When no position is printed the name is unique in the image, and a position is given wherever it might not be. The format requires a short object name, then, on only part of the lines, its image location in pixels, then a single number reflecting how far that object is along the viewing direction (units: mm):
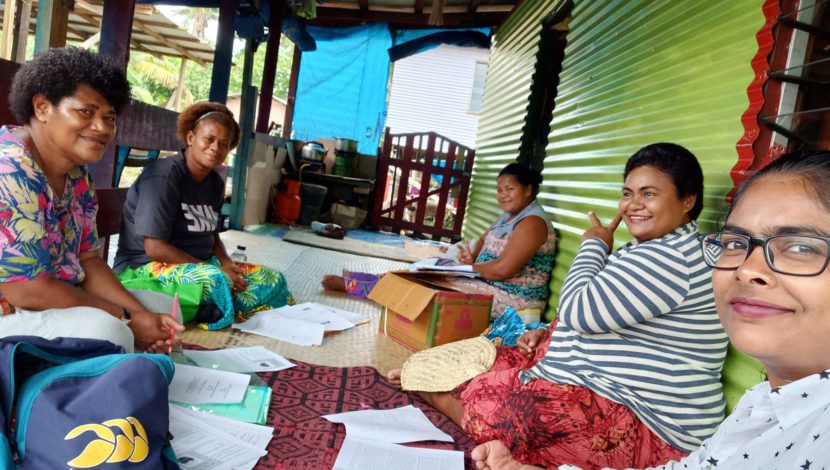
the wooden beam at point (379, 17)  7938
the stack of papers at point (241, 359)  2291
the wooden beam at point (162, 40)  7183
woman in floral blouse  1619
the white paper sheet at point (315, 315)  3184
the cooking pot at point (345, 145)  8250
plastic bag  2682
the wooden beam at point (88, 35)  6898
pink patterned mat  1749
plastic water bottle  4277
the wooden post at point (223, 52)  5328
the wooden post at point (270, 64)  6707
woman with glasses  769
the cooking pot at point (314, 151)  8156
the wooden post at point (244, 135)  6133
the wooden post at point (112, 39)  3055
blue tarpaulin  8266
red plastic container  7789
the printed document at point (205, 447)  1544
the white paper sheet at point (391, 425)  1882
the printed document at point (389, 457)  1670
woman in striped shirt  1690
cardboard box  2865
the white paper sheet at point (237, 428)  1748
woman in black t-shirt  2812
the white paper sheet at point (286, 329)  2854
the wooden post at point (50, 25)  2682
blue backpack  1249
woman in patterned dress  3396
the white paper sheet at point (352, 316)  3436
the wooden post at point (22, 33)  4027
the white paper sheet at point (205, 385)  1899
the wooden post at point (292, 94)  8500
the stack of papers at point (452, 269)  3396
